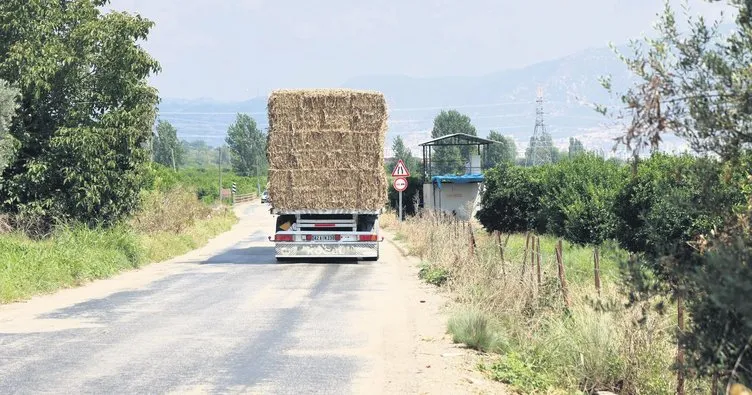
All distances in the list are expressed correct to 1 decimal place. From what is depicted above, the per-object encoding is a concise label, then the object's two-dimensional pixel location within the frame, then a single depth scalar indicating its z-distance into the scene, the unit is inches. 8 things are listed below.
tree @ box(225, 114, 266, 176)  6195.9
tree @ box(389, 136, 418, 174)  5069.9
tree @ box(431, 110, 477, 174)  5123.0
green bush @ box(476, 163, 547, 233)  1509.6
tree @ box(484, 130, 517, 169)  4940.2
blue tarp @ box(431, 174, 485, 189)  1935.3
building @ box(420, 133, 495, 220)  1902.8
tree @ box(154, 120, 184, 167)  6195.9
